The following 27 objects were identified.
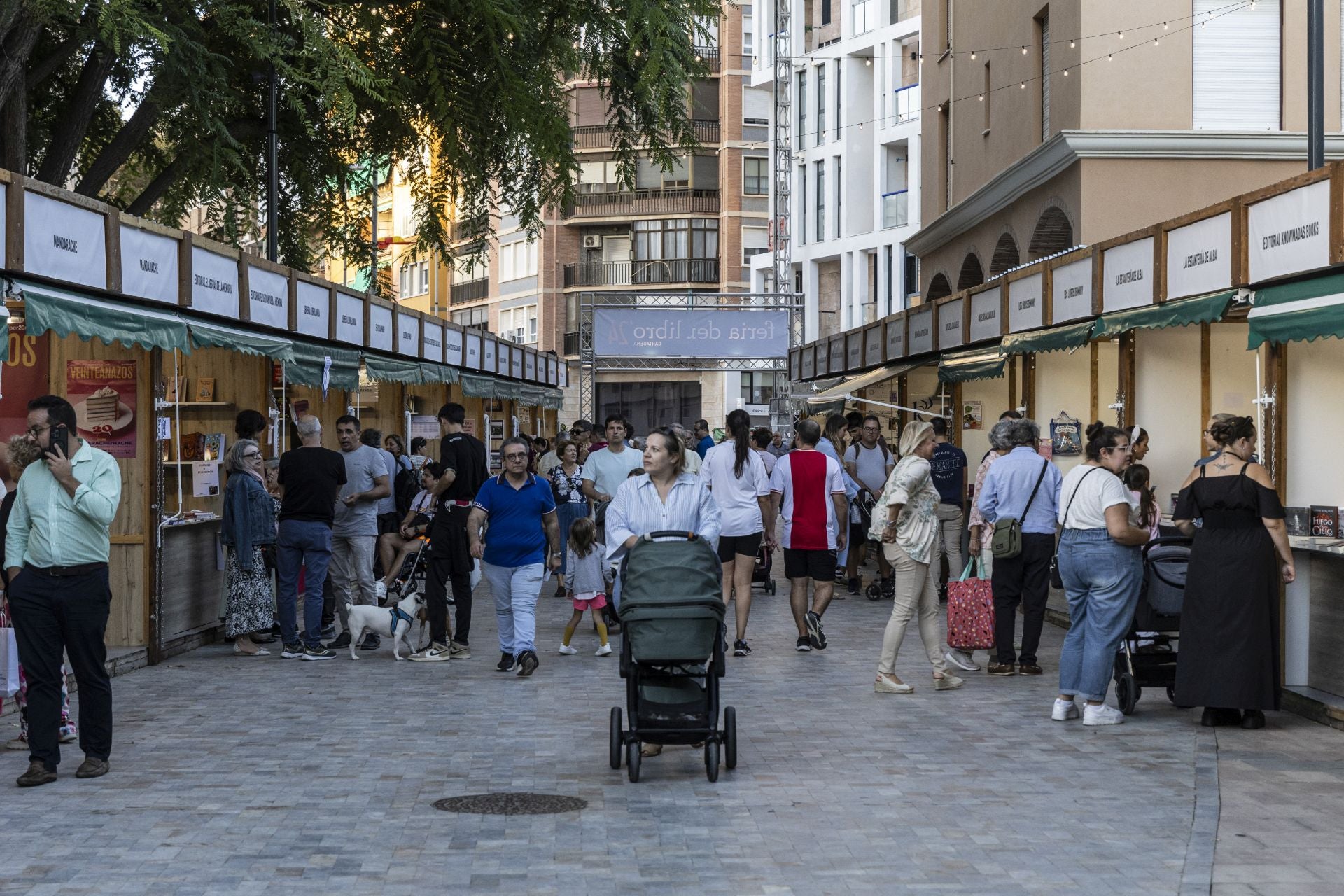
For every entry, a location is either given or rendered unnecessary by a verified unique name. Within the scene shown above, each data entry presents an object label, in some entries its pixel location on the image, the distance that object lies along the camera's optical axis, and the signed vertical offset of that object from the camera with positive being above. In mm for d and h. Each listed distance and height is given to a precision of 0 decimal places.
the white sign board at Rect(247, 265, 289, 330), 15664 +1278
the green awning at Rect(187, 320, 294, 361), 13742 +806
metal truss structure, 38938 +1784
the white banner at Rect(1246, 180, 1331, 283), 10578 +1316
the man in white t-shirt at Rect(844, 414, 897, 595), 20469 -298
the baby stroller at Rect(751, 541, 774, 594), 20734 -1468
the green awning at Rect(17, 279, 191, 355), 10750 +777
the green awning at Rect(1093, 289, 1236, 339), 12195 +969
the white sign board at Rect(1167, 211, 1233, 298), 12250 +1340
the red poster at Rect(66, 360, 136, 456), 13875 +286
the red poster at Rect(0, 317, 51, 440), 14227 +493
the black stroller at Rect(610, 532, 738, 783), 8961 -1022
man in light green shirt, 8812 -632
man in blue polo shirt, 12875 -668
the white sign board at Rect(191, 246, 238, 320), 14078 +1263
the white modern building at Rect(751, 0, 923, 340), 57875 +9751
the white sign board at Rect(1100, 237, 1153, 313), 14102 +1366
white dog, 14219 -1423
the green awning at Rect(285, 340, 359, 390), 16688 +727
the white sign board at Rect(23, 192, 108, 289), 10703 +1233
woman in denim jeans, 10594 -751
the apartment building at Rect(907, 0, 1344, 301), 24234 +4649
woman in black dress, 10398 -806
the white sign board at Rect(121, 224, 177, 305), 12516 +1254
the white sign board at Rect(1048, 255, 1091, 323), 15812 +1382
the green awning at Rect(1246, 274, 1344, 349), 10398 +813
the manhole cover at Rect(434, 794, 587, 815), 8125 -1663
